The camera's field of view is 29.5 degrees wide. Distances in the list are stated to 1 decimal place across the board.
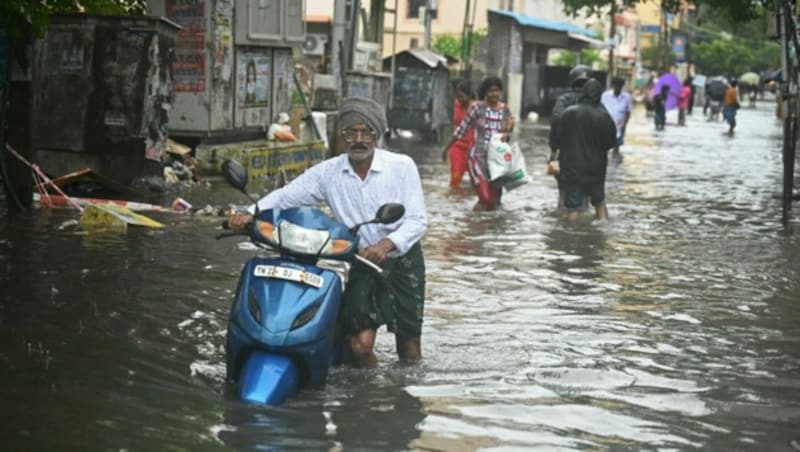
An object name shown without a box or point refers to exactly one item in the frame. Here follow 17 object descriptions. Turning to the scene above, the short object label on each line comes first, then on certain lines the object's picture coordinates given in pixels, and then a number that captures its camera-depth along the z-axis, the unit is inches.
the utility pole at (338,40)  951.6
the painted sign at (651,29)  3580.5
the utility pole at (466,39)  1579.1
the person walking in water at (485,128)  606.9
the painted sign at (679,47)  3828.7
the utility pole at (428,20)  1409.9
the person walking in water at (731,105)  1743.4
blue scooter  234.7
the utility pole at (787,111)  551.5
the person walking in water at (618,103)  1009.2
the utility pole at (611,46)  2335.1
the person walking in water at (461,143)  710.5
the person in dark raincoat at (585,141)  559.8
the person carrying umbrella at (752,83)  3168.1
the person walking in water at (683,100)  1984.0
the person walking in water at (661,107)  1732.3
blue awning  2142.1
